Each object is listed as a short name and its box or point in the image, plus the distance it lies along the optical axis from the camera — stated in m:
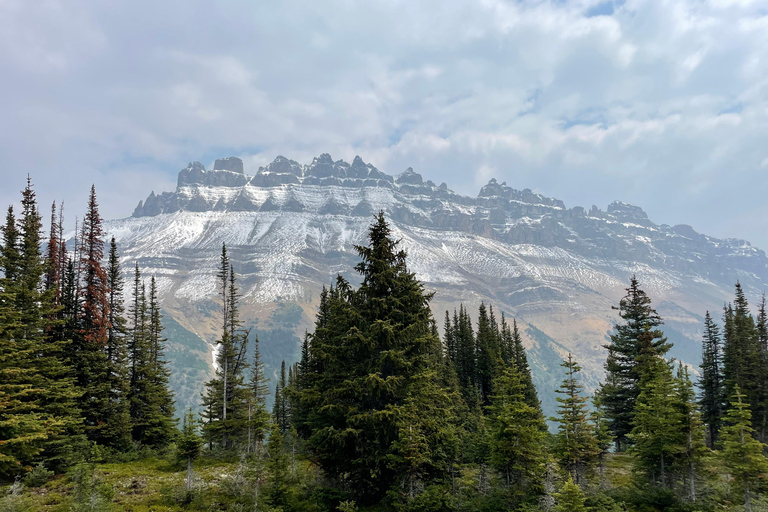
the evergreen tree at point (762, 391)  48.06
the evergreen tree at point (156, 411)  40.62
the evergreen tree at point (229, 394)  43.44
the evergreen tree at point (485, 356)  69.06
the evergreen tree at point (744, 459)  19.35
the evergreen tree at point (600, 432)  24.61
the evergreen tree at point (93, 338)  32.69
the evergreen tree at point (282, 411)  78.11
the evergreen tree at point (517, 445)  22.20
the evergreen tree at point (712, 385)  52.66
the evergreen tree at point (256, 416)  33.91
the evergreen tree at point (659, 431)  23.14
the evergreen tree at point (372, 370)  23.70
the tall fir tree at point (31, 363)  23.31
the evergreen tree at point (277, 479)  22.77
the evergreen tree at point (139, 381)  40.12
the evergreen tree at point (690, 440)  22.27
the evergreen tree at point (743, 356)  49.81
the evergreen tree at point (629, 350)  40.34
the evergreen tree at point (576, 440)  22.75
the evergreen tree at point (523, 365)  68.68
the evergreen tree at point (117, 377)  34.34
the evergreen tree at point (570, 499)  17.64
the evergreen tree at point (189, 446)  25.06
